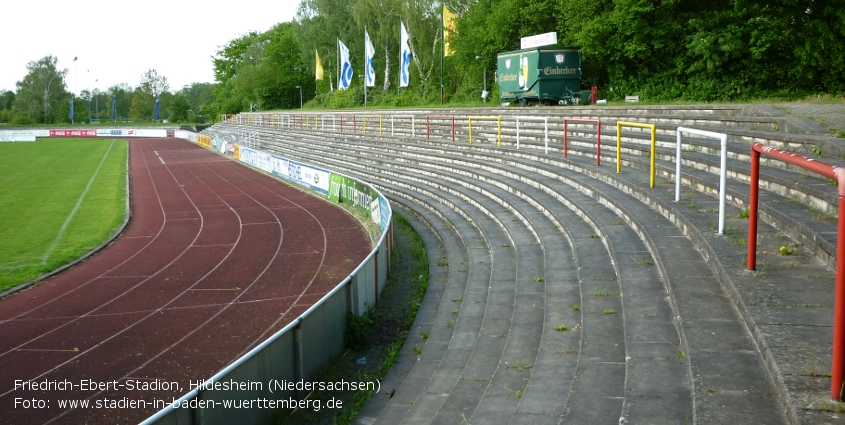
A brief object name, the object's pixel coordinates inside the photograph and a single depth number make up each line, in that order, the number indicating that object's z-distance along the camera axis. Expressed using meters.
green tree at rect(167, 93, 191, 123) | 119.00
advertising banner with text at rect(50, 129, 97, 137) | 94.12
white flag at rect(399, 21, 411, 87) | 40.94
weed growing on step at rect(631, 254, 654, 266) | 8.24
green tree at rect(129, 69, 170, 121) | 138.12
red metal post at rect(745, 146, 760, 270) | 6.16
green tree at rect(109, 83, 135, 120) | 161.12
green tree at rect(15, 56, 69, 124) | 123.06
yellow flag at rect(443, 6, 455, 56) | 40.19
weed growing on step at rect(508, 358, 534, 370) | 6.65
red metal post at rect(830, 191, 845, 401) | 3.89
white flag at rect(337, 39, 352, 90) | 51.06
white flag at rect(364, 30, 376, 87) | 44.97
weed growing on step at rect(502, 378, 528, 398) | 6.02
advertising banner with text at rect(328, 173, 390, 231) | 17.73
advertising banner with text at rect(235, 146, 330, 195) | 26.72
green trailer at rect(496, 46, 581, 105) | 33.25
